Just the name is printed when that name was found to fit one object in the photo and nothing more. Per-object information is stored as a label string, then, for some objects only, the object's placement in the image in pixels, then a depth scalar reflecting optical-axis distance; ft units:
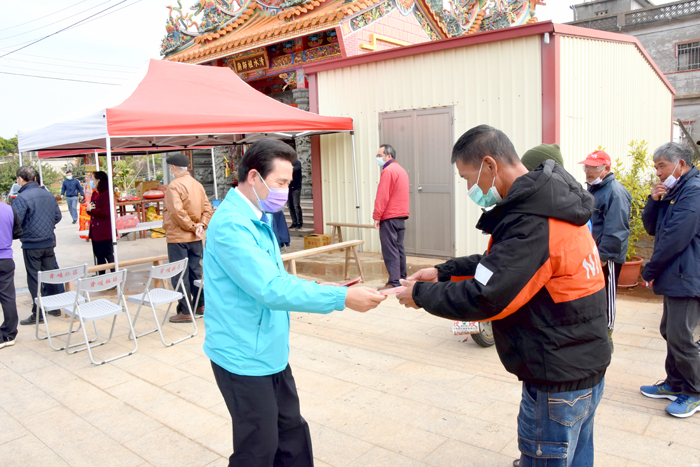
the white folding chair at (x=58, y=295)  16.70
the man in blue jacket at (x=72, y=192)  55.57
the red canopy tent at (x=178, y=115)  18.85
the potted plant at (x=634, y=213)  21.24
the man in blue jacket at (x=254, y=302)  6.57
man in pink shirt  21.70
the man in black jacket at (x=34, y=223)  18.88
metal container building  22.36
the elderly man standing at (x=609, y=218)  13.19
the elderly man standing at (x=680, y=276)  10.77
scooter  14.66
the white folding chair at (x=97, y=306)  15.33
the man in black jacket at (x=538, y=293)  5.82
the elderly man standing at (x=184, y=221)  19.04
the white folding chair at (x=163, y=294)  16.72
